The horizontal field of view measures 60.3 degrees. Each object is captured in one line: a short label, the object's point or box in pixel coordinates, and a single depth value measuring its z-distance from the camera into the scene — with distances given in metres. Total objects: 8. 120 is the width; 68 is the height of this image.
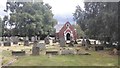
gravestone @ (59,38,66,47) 11.24
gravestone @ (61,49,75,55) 7.98
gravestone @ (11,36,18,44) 13.99
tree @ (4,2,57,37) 18.92
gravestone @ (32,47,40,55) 7.88
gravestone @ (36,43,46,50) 9.59
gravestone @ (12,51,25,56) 7.79
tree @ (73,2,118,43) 8.33
